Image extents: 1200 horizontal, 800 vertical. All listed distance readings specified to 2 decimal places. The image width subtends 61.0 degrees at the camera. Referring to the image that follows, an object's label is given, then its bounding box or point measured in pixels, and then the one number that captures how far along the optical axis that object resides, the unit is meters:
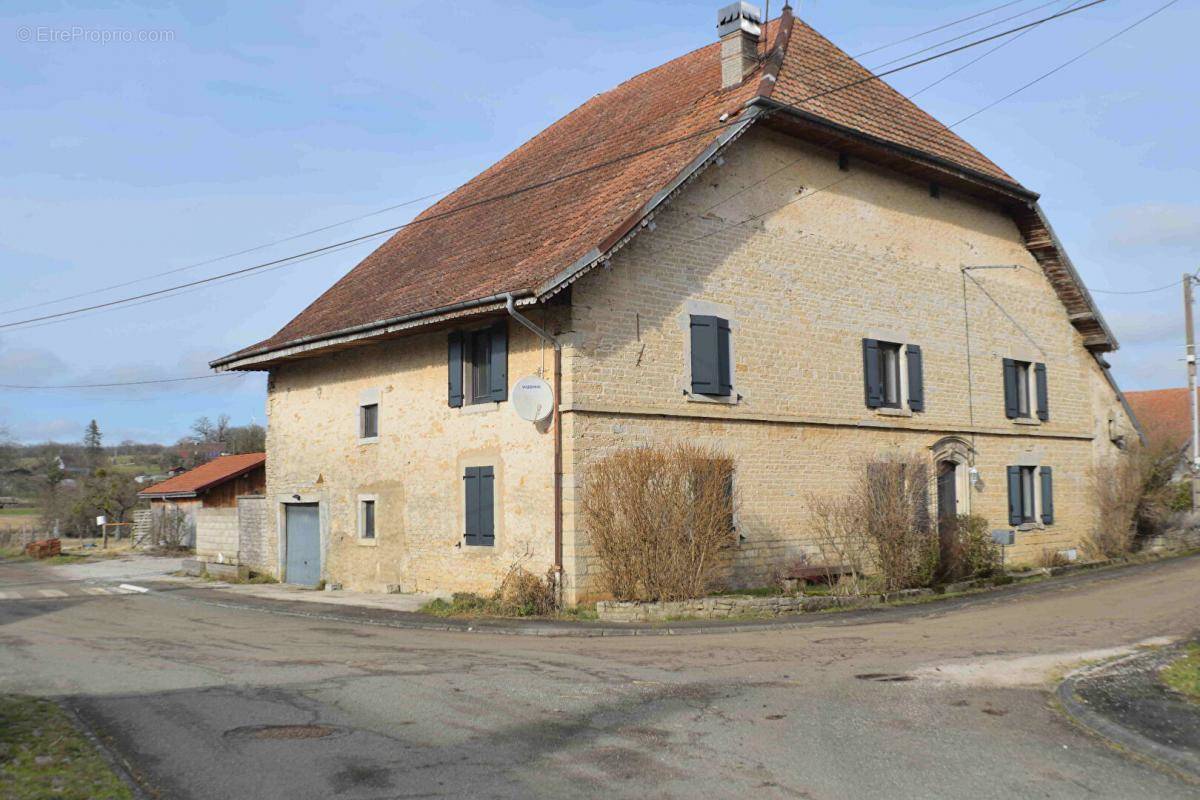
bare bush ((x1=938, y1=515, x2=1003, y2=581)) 17.39
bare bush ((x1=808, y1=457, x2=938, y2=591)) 16.12
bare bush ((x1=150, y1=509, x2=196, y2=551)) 37.28
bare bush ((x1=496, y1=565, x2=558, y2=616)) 14.42
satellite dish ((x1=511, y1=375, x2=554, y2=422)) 14.88
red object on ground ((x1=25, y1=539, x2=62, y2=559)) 35.44
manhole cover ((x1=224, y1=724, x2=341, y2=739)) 6.98
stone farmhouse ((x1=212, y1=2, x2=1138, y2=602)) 15.48
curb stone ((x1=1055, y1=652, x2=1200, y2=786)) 6.18
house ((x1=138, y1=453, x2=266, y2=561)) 37.34
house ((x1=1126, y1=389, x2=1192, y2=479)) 36.64
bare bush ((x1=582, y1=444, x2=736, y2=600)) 14.18
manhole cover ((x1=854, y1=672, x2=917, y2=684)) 8.94
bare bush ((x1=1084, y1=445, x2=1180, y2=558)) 22.81
